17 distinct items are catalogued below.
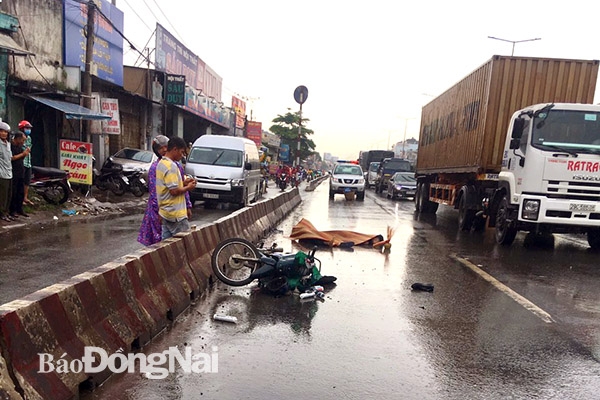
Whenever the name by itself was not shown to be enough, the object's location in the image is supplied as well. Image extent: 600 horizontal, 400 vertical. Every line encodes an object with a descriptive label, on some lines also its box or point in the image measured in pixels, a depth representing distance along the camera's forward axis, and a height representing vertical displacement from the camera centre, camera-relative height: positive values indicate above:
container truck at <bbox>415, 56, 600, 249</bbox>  8.38 +0.60
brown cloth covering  9.02 -1.50
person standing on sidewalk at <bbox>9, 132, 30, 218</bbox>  9.12 -0.76
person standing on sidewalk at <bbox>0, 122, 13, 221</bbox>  8.48 -0.65
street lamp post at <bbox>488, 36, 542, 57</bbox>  31.15 +9.37
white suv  22.32 -0.94
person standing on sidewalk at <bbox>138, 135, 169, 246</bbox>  5.27 -0.87
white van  13.72 -0.50
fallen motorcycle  5.36 -1.37
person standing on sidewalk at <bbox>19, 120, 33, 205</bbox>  9.75 -0.58
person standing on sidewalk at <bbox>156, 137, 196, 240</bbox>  4.92 -0.42
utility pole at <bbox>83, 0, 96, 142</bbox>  13.40 +2.32
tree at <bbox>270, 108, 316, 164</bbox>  68.25 +4.29
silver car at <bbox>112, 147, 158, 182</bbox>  16.45 -0.50
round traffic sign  24.62 +3.54
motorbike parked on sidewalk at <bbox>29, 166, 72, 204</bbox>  11.05 -1.12
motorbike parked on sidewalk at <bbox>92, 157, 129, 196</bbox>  15.28 -1.26
